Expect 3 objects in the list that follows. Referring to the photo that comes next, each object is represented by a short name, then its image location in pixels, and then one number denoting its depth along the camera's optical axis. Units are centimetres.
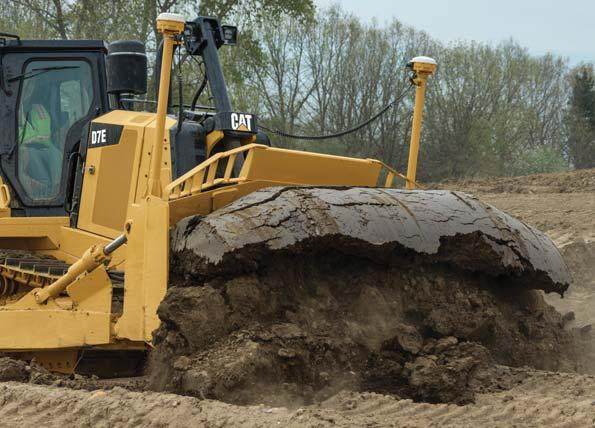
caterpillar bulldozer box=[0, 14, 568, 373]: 825
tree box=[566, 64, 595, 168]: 4678
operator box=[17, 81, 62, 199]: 1066
